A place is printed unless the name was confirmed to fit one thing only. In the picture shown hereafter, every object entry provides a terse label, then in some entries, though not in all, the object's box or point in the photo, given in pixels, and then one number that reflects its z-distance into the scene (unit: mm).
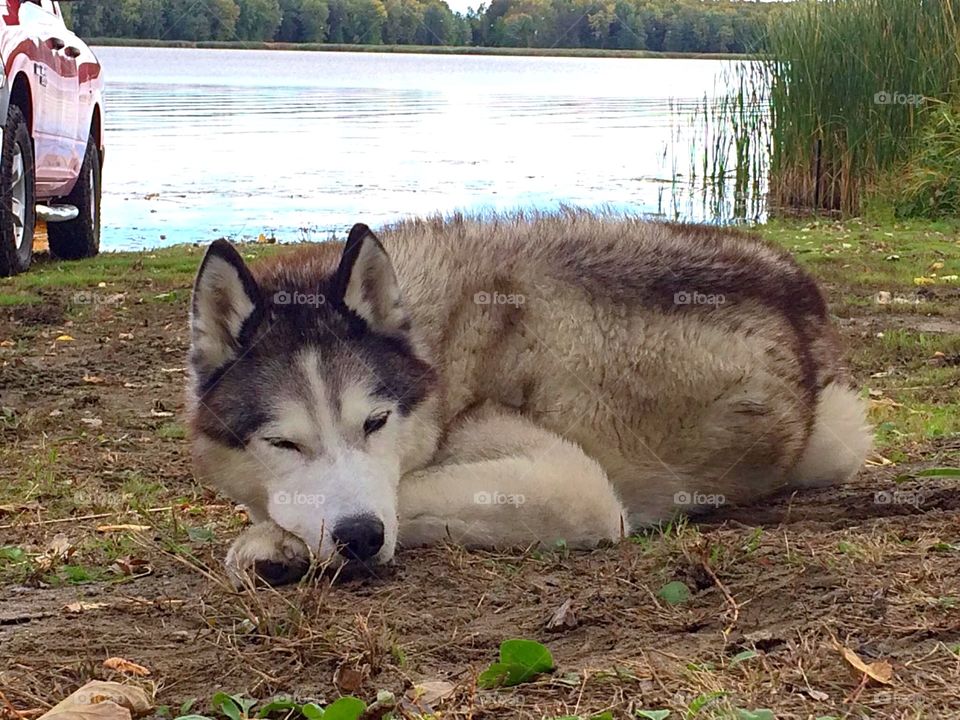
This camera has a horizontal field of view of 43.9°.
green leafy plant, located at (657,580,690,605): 2996
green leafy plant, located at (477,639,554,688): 2477
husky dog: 3455
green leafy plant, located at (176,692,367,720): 2223
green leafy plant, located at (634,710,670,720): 2186
